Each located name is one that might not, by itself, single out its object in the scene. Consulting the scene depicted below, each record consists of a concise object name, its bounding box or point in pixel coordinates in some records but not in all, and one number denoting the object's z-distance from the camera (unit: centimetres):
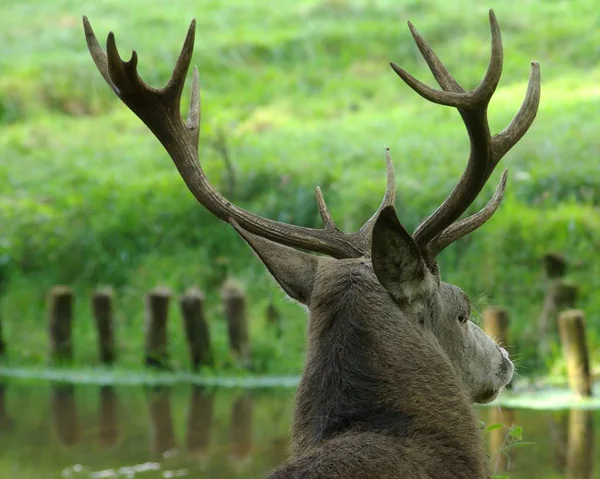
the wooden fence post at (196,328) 1872
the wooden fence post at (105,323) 1981
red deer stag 652
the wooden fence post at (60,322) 2005
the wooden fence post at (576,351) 1603
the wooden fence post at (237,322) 1891
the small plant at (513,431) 834
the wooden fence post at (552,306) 1842
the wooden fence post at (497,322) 1661
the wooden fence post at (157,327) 1920
